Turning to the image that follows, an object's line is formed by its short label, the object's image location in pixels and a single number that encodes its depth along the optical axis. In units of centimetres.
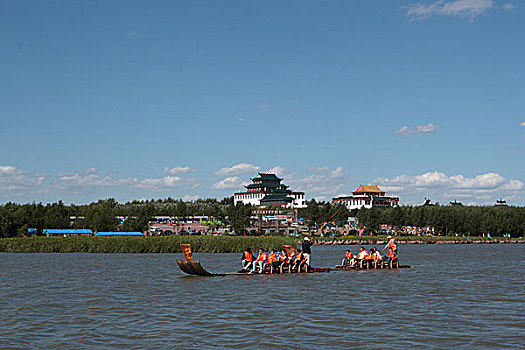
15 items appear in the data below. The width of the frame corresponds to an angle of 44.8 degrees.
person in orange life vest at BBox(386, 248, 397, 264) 4678
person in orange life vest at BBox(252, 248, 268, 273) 4072
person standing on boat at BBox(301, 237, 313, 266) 4251
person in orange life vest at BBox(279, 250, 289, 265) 4216
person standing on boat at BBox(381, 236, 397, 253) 4627
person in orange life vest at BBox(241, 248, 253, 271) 4019
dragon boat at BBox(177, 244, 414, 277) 3825
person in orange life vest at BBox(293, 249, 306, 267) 4231
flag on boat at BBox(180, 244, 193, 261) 3746
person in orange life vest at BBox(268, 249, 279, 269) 4169
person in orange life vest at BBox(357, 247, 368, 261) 4600
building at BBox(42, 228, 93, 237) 11958
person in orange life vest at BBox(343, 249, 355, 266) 4606
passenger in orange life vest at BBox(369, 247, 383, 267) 4653
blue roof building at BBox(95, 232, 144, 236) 12449
